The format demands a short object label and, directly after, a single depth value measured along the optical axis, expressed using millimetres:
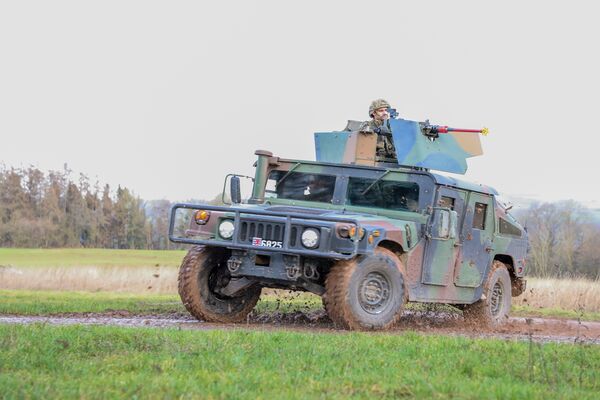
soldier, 14008
